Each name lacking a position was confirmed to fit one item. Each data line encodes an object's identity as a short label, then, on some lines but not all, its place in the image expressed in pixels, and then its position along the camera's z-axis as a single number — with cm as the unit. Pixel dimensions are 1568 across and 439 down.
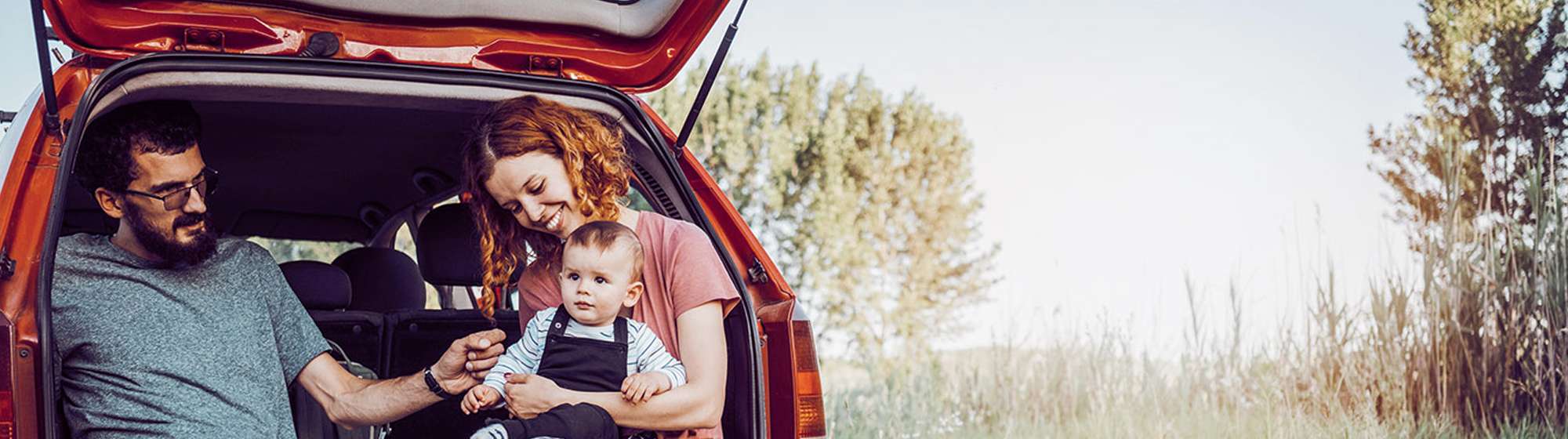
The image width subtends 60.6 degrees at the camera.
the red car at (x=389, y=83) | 208
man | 258
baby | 237
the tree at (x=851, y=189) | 1505
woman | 236
